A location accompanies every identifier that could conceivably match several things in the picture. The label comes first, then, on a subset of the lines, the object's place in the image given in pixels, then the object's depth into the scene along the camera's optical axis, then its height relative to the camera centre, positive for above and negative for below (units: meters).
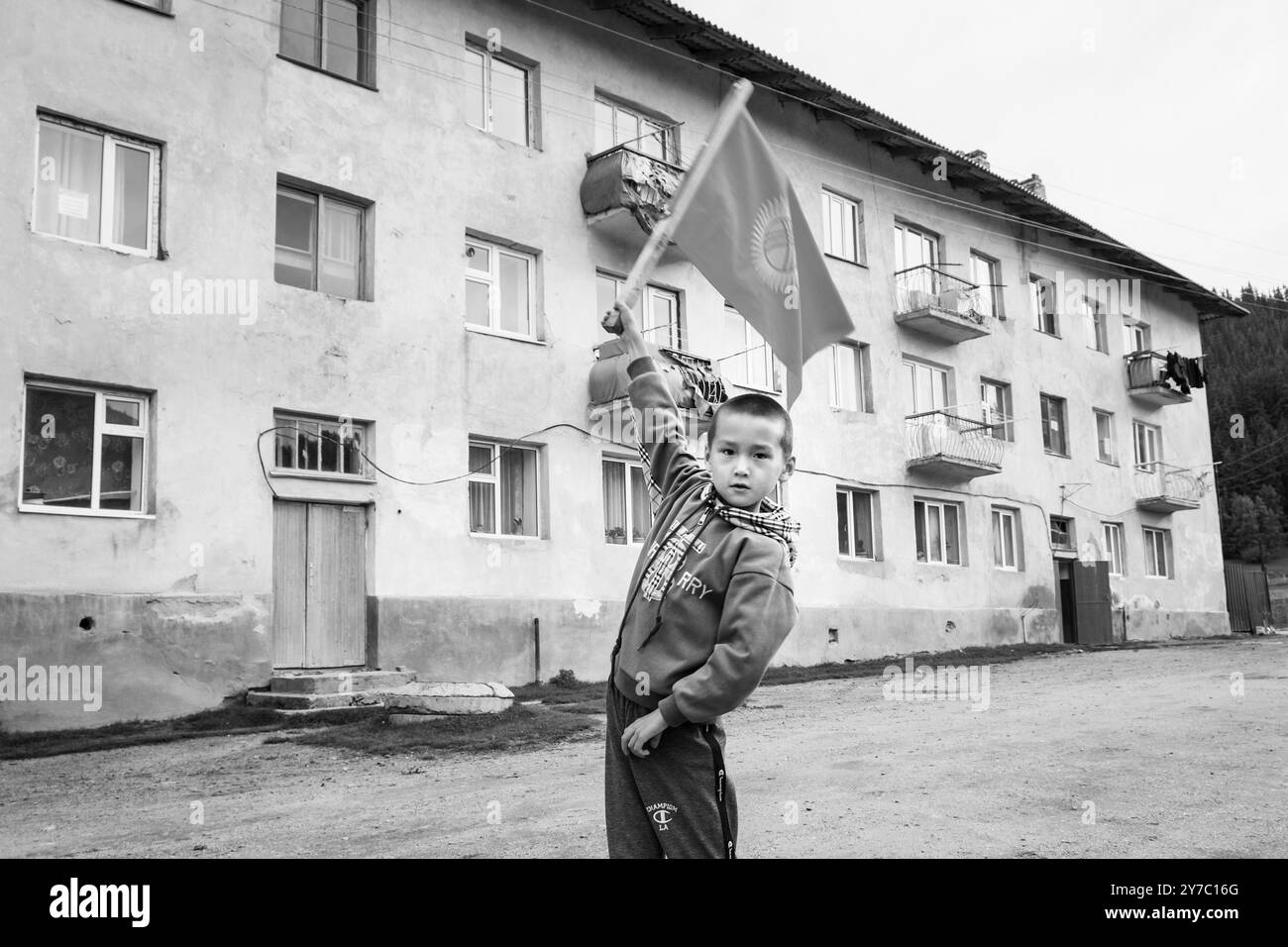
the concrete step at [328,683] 12.79 -0.67
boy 2.73 -0.07
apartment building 12.15 +3.89
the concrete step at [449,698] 11.77 -0.83
